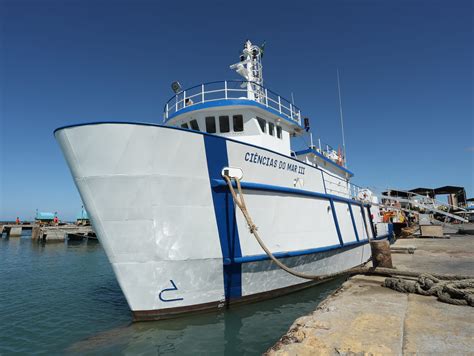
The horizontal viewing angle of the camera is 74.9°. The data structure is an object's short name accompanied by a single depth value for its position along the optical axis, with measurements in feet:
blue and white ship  16.85
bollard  20.65
